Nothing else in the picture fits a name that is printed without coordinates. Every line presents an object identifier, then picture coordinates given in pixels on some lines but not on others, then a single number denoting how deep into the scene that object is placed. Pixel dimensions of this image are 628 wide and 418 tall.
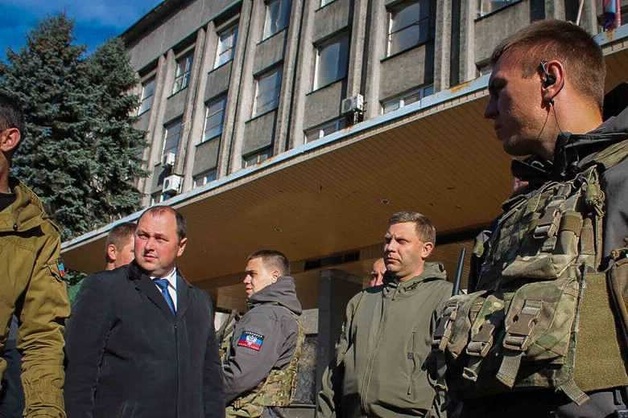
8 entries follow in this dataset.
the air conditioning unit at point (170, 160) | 24.17
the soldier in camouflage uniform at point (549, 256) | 1.46
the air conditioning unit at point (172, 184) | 23.00
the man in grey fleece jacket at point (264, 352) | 4.43
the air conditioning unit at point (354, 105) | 17.25
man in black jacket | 3.10
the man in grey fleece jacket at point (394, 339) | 3.62
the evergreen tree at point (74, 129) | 19.59
